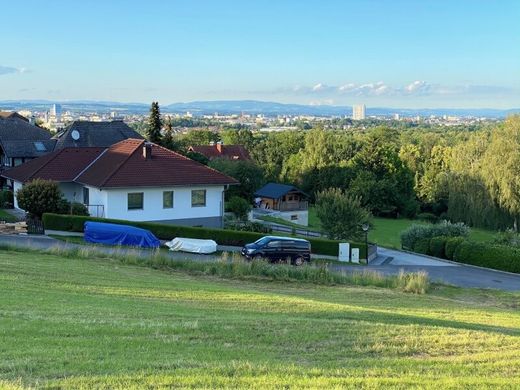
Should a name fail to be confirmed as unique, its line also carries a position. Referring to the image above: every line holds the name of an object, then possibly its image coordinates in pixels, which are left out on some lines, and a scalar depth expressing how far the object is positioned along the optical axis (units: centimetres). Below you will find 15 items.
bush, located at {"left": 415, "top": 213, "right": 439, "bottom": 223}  8381
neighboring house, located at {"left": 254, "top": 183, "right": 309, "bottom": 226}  7625
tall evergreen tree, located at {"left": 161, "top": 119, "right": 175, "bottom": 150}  6819
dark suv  3114
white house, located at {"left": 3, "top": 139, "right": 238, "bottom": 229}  3794
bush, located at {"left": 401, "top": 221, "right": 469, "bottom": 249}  4375
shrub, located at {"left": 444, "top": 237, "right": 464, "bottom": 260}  3909
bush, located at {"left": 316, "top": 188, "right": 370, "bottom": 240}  4134
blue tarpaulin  3158
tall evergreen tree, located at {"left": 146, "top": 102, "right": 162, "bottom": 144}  6694
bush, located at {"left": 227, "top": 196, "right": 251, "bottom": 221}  5312
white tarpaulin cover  3241
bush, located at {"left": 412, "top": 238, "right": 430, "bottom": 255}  4250
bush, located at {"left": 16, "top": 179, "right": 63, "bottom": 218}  3541
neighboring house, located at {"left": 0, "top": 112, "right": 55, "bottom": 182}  5419
